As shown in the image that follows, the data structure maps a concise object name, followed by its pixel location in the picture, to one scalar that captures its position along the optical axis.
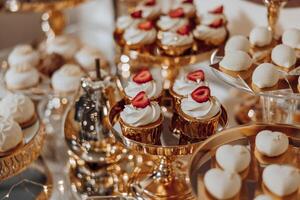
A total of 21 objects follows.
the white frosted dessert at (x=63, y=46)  1.62
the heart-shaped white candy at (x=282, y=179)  0.92
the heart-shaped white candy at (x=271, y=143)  1.01
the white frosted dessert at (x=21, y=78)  1.44
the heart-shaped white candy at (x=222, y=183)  0.91
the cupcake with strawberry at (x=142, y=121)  1.06
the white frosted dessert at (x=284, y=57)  1.16
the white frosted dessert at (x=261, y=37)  1.28
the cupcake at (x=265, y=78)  1.10
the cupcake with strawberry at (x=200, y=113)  1.08
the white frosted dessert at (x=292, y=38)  1.22
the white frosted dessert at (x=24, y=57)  1.53
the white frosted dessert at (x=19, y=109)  1.24
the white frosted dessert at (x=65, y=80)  1.43
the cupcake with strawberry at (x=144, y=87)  1.15
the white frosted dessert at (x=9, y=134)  1.12
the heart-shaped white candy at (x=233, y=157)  0.97
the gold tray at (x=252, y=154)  0.95
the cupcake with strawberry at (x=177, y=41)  1.36
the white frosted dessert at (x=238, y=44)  1.25
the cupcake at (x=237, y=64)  1.16
